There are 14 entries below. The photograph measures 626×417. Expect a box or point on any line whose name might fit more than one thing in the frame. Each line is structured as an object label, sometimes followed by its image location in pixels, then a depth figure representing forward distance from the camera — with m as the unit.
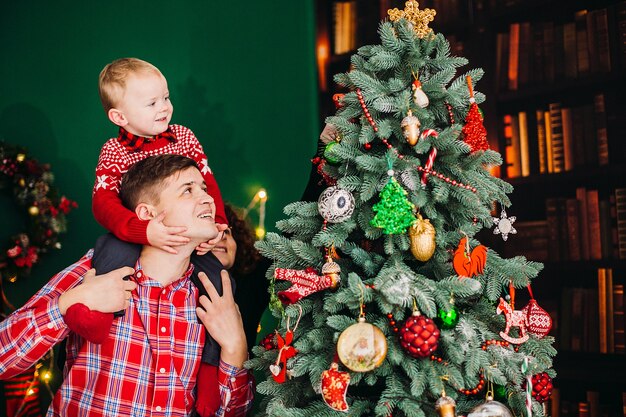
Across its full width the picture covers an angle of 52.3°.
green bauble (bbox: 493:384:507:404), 1.46
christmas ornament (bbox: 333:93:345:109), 1.54
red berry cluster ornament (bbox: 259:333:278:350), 1.61
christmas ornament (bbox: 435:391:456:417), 1.29
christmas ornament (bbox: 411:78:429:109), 1.45
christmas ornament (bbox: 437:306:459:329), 1.34
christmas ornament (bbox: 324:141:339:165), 1.50
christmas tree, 1.33
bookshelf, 2.51
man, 1.58
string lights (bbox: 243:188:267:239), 3.02
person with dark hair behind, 2.09
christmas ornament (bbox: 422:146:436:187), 1.43
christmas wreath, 2.37
